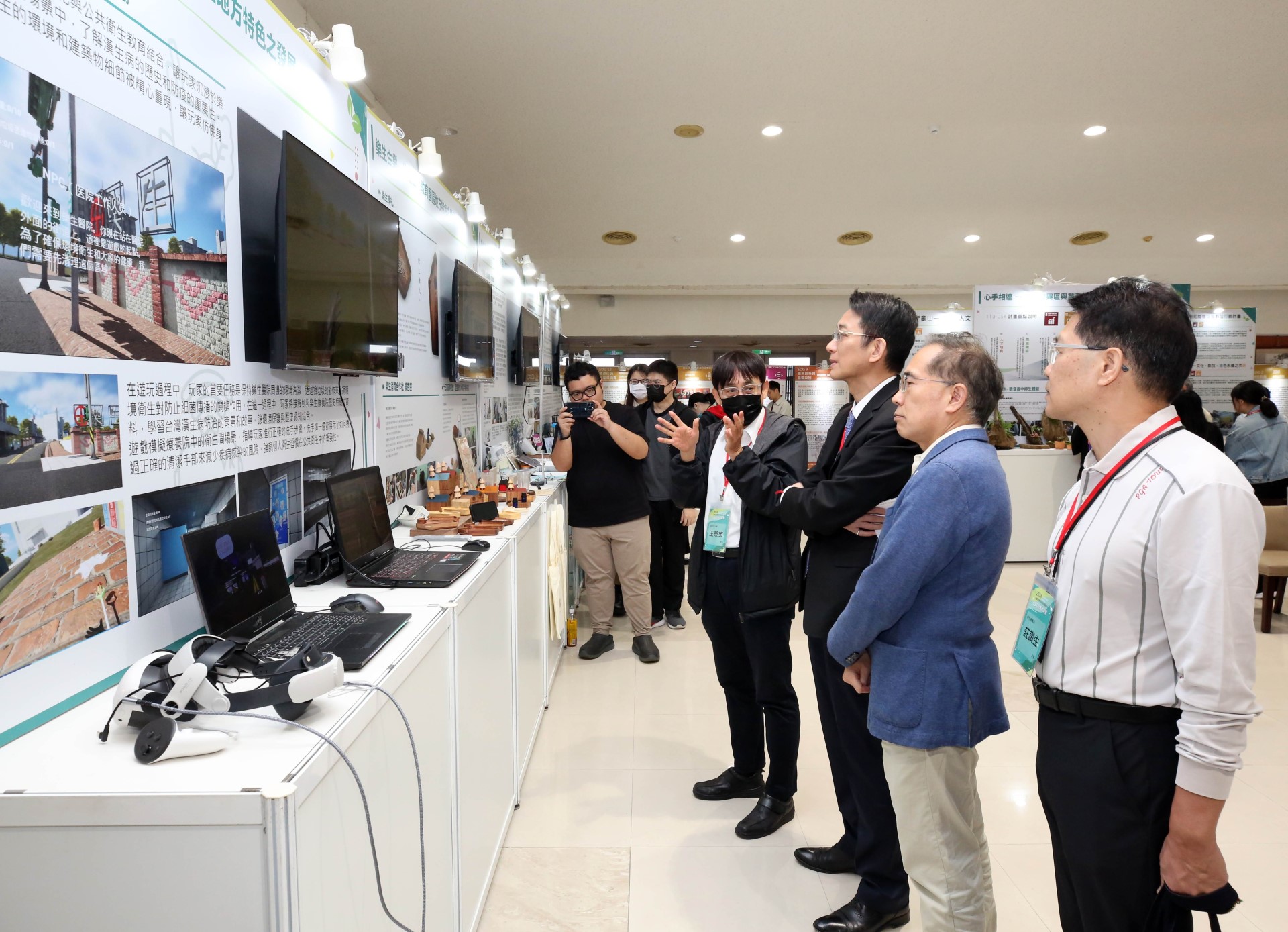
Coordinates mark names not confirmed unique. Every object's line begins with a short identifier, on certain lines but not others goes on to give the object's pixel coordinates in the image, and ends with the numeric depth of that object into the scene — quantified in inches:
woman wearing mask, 210.7
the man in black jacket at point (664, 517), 187.2
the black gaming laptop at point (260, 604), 50.9
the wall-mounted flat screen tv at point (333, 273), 67.4
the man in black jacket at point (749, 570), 88.3
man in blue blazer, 57.4
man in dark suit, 73.3
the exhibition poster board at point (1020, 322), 289.9
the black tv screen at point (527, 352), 203.6
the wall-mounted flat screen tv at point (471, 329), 133.5
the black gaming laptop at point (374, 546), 74.5
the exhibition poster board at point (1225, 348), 327.0
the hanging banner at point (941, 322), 329.4
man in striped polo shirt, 41.8
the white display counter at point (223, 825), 34.1
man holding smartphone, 155.2
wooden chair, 177.3
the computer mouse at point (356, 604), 62.9
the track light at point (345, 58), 78.2
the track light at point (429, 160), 106.0
